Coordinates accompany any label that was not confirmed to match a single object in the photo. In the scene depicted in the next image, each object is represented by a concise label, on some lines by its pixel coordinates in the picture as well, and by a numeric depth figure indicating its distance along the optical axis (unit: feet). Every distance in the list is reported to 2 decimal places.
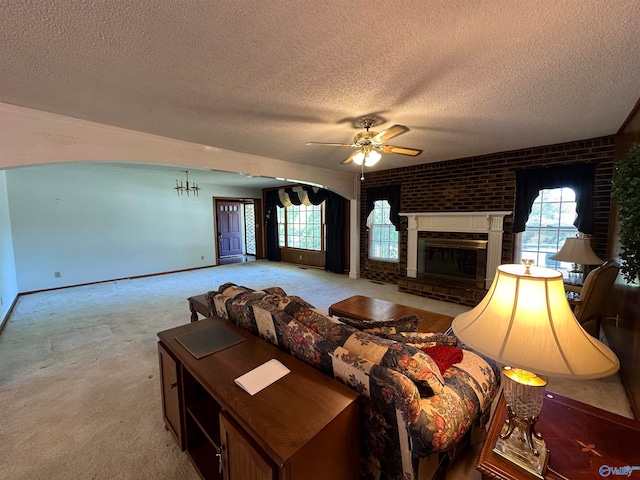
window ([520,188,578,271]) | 11.76
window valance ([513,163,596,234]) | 10.83
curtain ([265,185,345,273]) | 20.92
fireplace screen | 13.92
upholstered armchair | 7.61
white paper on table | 3.52
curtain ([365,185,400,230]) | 17.06
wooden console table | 2.78
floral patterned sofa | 3.29
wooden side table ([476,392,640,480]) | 2.82
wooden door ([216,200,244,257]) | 25.93
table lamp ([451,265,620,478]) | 2.45
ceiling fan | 7.79
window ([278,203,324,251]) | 23.53
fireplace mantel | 13.28
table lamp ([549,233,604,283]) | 9.46
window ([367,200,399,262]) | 18.10
